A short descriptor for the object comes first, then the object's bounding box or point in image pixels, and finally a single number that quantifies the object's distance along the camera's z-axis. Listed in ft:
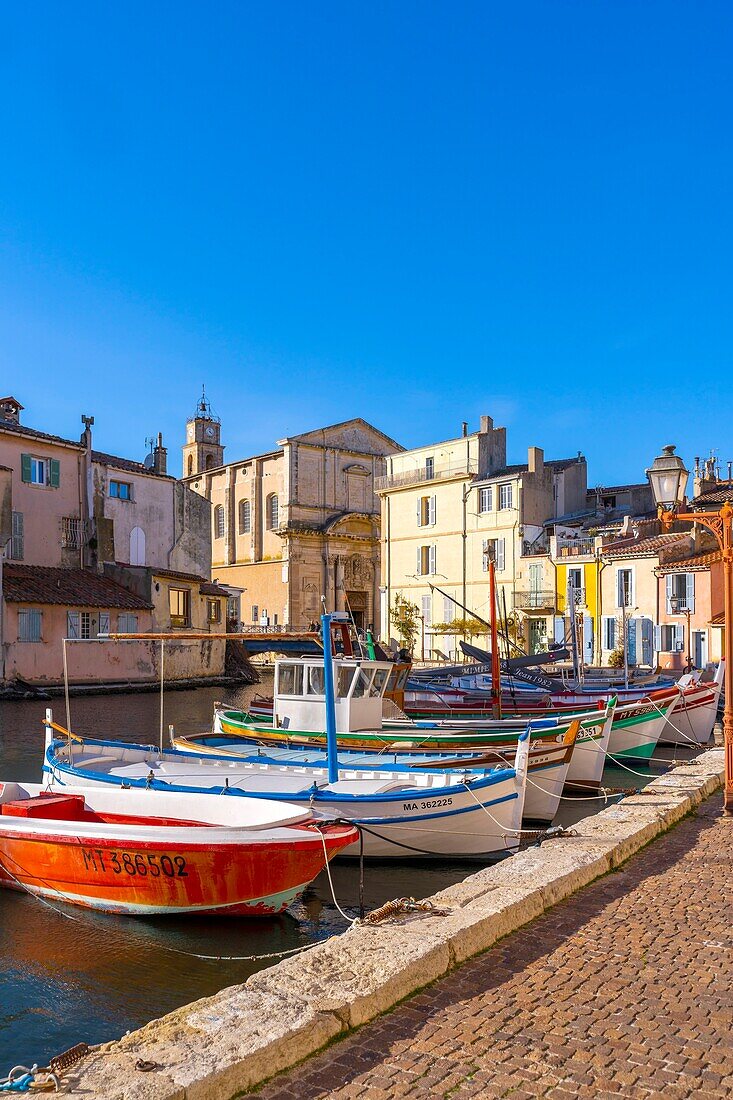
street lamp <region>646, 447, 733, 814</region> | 34.63
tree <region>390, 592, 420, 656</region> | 175.63
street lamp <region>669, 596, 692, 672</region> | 122.31
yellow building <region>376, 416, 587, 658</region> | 159.43
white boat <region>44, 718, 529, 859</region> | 39.42
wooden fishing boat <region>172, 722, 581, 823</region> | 46.60
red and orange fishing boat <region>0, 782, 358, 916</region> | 31.37
